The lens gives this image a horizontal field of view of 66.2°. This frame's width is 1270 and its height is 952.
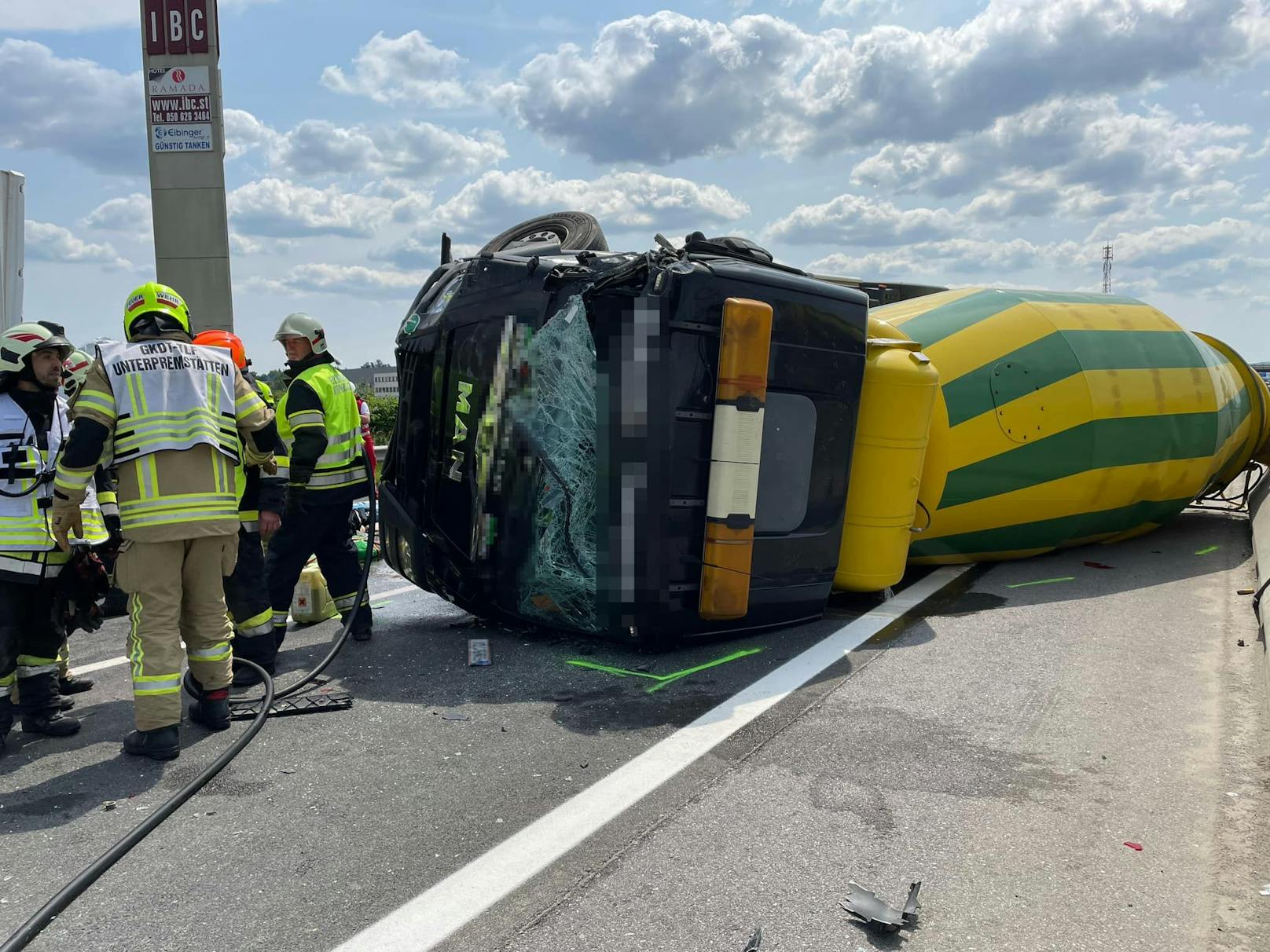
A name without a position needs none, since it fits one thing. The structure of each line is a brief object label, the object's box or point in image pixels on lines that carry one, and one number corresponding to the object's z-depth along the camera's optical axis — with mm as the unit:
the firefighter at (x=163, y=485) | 3963
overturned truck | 4895
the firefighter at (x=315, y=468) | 5328
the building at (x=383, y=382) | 84762
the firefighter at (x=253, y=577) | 4996
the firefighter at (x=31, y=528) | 4148
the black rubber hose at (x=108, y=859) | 2607
